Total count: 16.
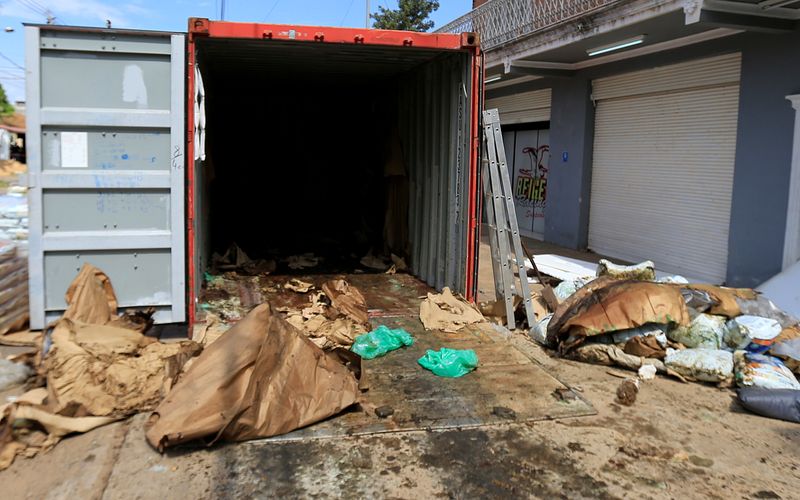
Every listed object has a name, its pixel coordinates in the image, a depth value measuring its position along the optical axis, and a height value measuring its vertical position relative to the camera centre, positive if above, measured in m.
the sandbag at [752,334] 5.33 -1.12
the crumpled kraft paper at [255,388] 3.66 -1.27
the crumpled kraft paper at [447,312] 6.21 -1.22
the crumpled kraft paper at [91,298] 5.12 -0.99
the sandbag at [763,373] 4.79 -1.32
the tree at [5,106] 36.70 +4.39
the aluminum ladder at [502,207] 6.41 -0.13
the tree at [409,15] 32.09 +9.09
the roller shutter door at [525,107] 13.95 +2.10
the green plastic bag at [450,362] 4.98 -1.37
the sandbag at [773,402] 4.36 -1.41
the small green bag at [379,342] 5.36 -1.33
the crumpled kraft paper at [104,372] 3.99 -1.28
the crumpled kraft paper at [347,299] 6.11 -1.11
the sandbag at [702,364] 5.04 -1.33
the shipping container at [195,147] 5.20 +0.37
